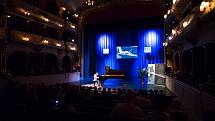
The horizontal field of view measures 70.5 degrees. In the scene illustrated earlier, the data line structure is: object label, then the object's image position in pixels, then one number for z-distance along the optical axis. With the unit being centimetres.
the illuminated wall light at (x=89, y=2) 1783
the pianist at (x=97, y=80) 1409
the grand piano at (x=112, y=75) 1399
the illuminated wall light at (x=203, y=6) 602
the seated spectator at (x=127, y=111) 316
